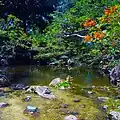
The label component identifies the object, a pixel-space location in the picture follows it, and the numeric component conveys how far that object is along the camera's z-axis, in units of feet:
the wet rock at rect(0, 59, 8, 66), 35.96
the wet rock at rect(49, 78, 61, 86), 20.56
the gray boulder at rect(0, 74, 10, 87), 20.46
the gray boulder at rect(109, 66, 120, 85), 22.46
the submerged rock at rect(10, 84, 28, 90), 19.09
